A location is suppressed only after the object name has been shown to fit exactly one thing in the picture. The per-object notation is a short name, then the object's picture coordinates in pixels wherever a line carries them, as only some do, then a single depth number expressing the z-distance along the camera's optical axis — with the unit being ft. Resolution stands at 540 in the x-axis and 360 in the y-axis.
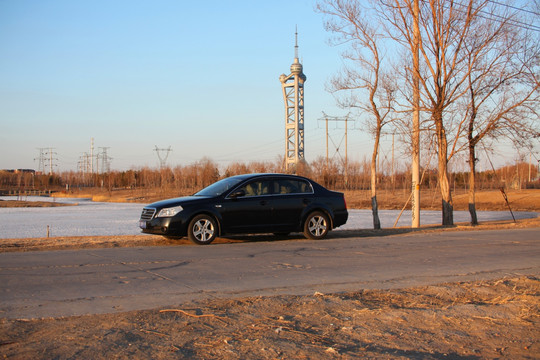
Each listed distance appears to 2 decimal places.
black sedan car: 38.34
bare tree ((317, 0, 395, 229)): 61.14
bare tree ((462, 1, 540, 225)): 59.98
